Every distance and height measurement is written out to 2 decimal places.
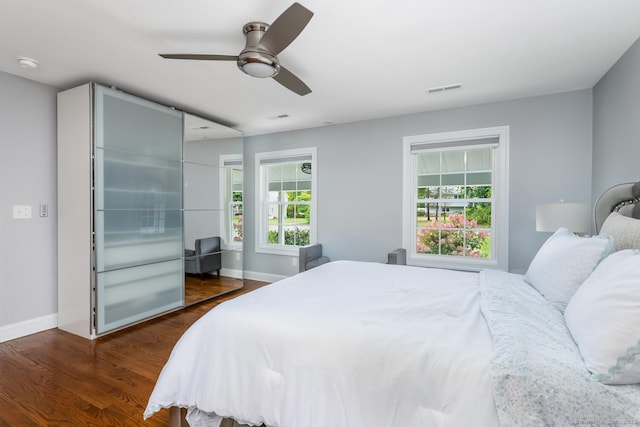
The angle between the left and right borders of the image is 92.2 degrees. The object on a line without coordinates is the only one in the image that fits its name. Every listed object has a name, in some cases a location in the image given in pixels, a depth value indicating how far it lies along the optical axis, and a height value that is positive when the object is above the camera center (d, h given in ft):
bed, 3.25 -1.83
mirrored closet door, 12.76 +0.10
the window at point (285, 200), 15.96 +0.57
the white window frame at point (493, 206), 11.70 +0.37
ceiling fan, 5.55 +3.38
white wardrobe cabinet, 9.63 +0.05
